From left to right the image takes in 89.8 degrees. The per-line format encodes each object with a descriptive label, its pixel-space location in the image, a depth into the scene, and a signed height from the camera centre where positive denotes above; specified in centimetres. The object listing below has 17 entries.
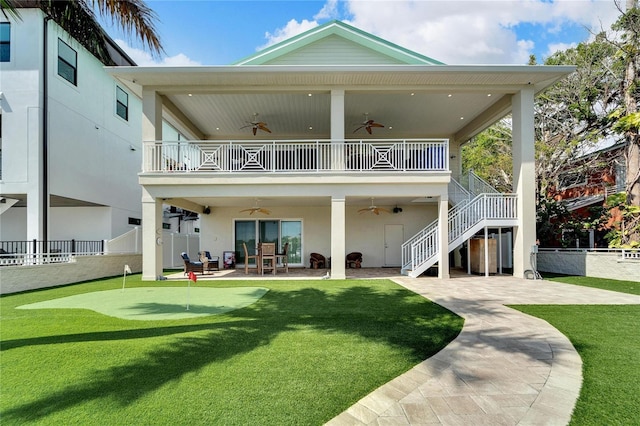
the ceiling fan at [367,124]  1228 +382
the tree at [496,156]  1962 +427
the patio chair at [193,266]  1149 -161
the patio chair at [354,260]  1390 -164
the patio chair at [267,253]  1160 -112
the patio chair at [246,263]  1171 -152
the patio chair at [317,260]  1379 -163
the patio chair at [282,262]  1235 -173
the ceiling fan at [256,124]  1246 +386
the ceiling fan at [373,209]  1222 +49
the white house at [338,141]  991 +274
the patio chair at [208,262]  1248 -156
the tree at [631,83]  1281 +570
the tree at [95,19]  579 +404
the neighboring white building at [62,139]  1088 +330
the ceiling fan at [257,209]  1255 +50
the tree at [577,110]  1653 +601
